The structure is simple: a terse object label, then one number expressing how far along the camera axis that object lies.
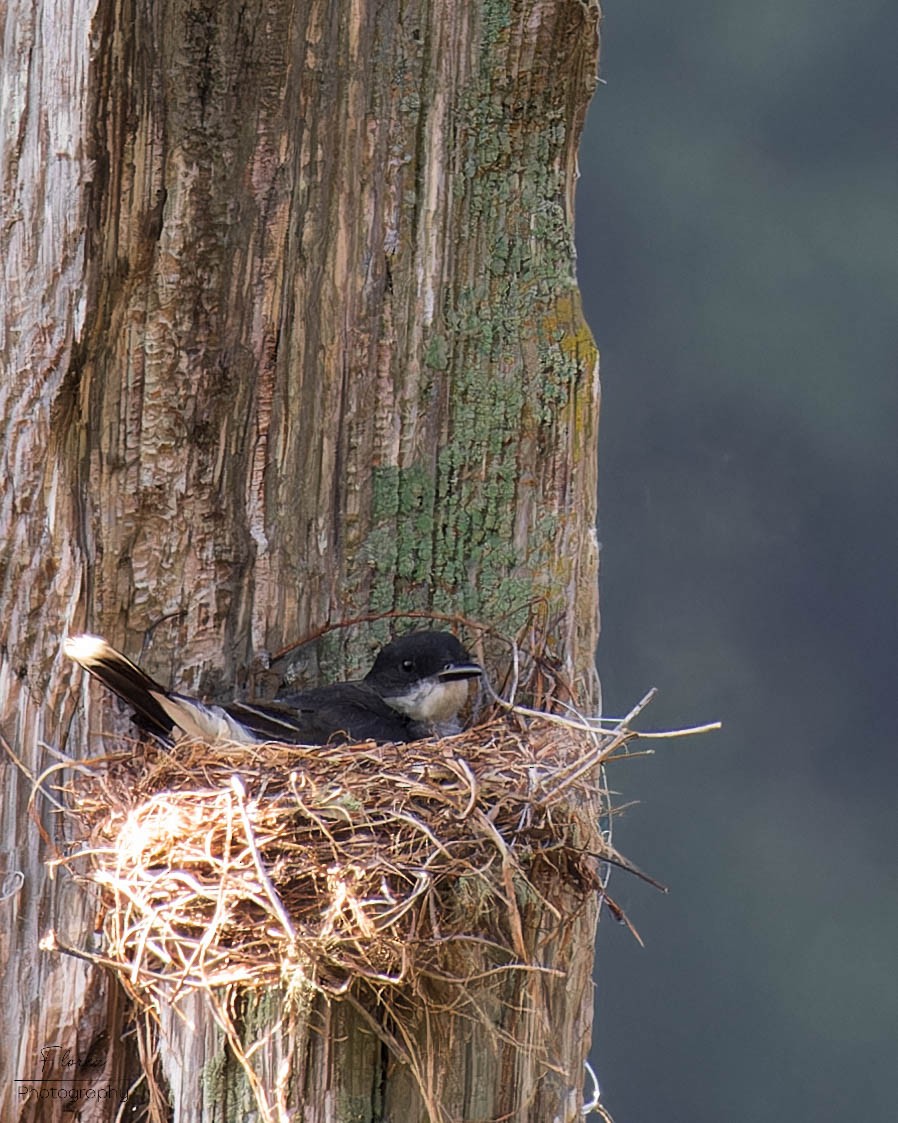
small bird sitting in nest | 6.99
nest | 6.29
